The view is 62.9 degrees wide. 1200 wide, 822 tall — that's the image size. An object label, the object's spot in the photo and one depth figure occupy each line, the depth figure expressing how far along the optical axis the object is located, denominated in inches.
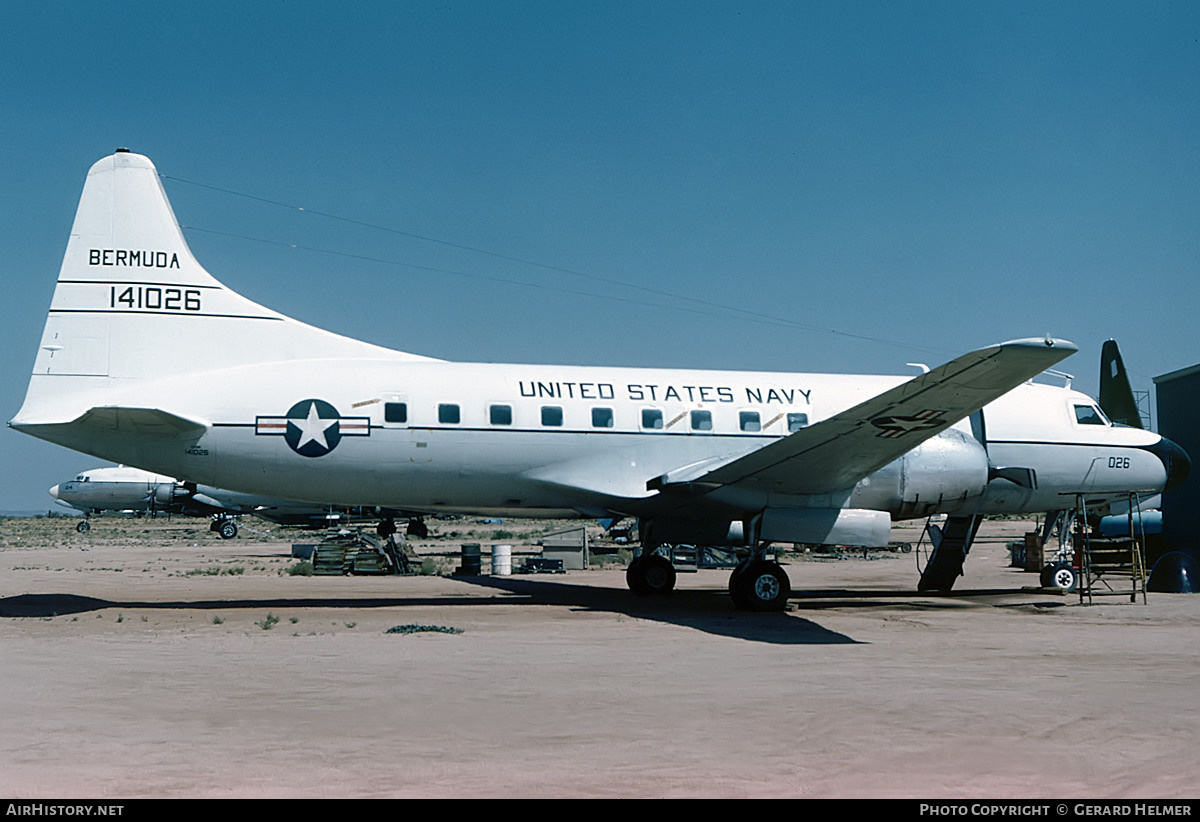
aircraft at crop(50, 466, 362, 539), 2466.8
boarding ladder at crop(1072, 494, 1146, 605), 707.4
